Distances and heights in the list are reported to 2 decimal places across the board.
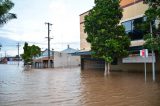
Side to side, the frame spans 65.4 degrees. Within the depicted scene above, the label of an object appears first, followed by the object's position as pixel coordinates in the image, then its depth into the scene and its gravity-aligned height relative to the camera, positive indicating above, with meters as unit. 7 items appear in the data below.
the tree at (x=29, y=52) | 35.98 +1.01
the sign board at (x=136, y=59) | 13.98 -0.53
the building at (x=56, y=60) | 33.38 -1.37
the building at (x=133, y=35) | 14.93 +2.44
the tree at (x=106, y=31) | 13.36 +2.64
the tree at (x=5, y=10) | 6.58 +2.43
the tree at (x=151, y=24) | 9.45 +2.57
